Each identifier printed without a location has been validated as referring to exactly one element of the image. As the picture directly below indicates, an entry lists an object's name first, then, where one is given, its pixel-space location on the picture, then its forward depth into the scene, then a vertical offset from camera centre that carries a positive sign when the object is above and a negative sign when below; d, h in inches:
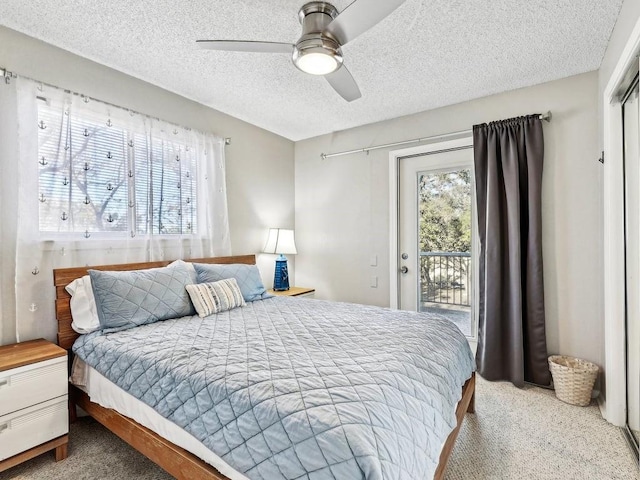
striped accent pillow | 94.0 -15.7
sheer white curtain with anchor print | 80.4 +14.3
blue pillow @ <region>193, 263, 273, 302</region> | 105.8 -10.9
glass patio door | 125.6 +2.3
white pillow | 82.1 -16.1
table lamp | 145.5 -3.1
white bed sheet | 49.1 -31.2
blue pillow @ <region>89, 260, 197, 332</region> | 80.9 -13.7
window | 86.1 +19.2
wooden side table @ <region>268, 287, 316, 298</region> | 138.0 -21.3
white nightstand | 66.1 -32.8
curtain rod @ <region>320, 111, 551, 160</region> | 107.3 +39.7
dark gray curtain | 106.5 -4.2
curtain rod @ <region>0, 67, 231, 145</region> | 79.4 +40.0
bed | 53.9 -31.4
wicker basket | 93.6 -39.5
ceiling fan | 59.3 +39.5
